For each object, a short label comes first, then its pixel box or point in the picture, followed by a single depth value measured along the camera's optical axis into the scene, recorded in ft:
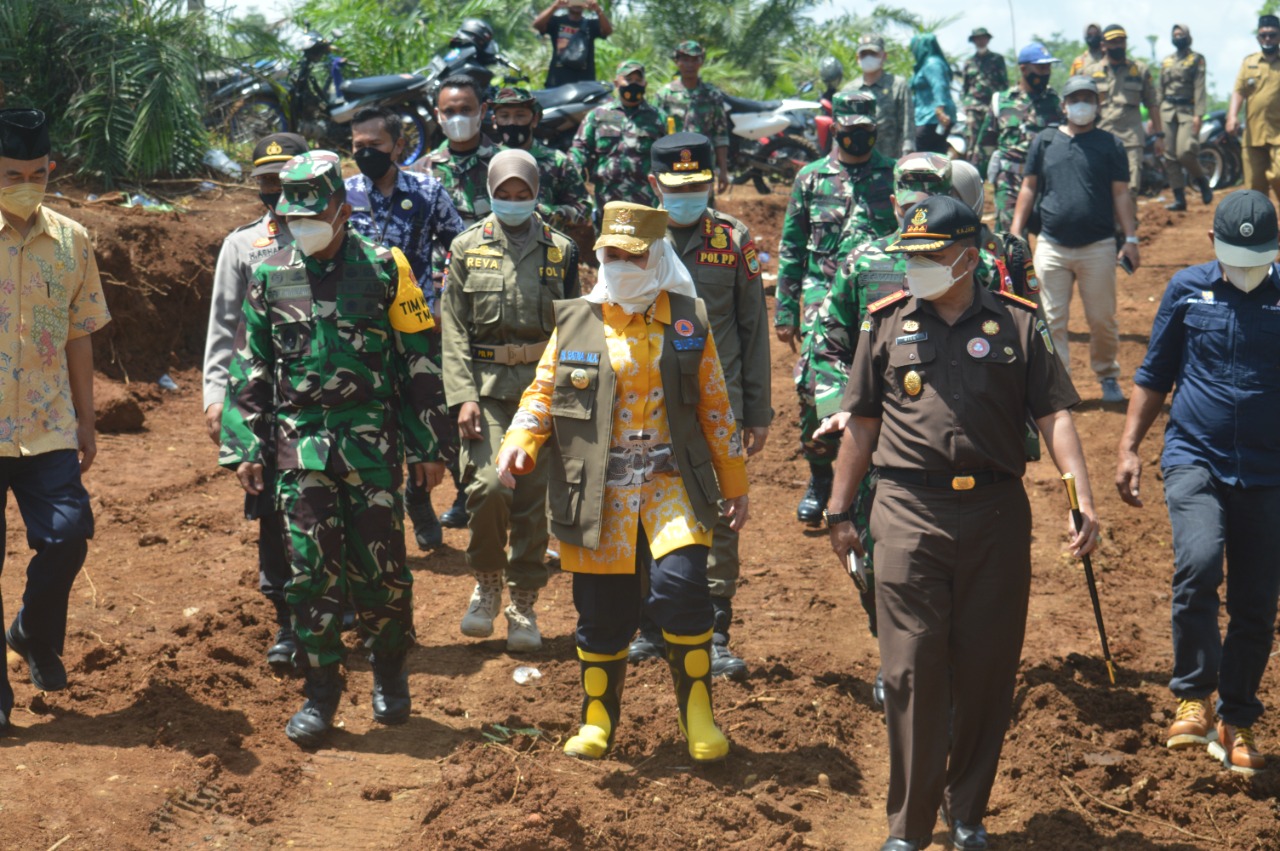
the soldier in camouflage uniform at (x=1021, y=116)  44.34
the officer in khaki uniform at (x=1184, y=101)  63.57
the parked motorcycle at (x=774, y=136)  57.41
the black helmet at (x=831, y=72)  56.24
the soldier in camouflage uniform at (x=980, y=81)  60.54
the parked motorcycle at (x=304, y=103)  49.06
